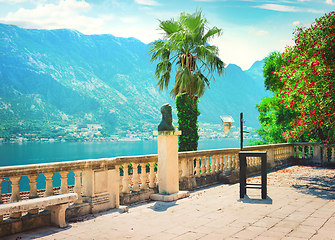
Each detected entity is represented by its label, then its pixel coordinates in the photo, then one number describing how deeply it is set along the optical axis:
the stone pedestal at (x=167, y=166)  7.48
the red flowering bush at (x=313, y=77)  8.91
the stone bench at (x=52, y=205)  4.41
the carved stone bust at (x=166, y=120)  7.61
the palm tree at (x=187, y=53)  14.85
